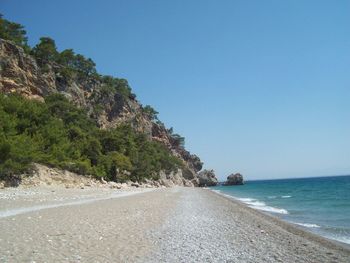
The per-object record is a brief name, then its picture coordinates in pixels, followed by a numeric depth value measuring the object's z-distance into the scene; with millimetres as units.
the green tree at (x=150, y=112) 138675
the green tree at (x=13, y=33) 64906
